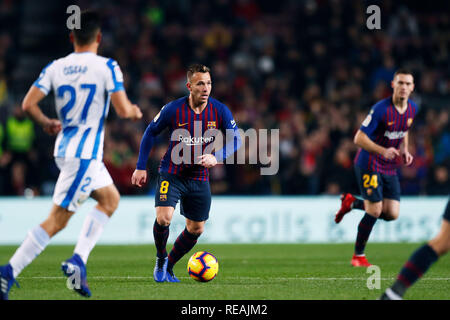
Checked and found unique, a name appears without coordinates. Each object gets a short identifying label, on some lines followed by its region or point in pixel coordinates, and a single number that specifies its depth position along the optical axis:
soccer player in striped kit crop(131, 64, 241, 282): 15.39
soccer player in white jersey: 12.06
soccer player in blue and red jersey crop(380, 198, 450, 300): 10.94
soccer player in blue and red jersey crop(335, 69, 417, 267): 19.27
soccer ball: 15.27
